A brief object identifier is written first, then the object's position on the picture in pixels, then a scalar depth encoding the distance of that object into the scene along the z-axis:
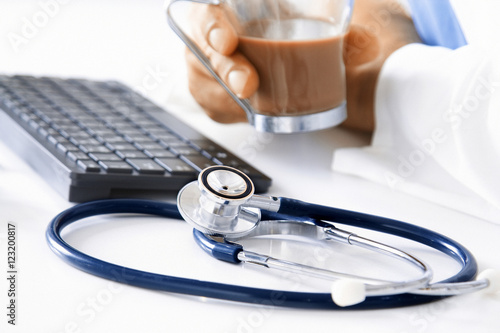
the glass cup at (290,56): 0.81
